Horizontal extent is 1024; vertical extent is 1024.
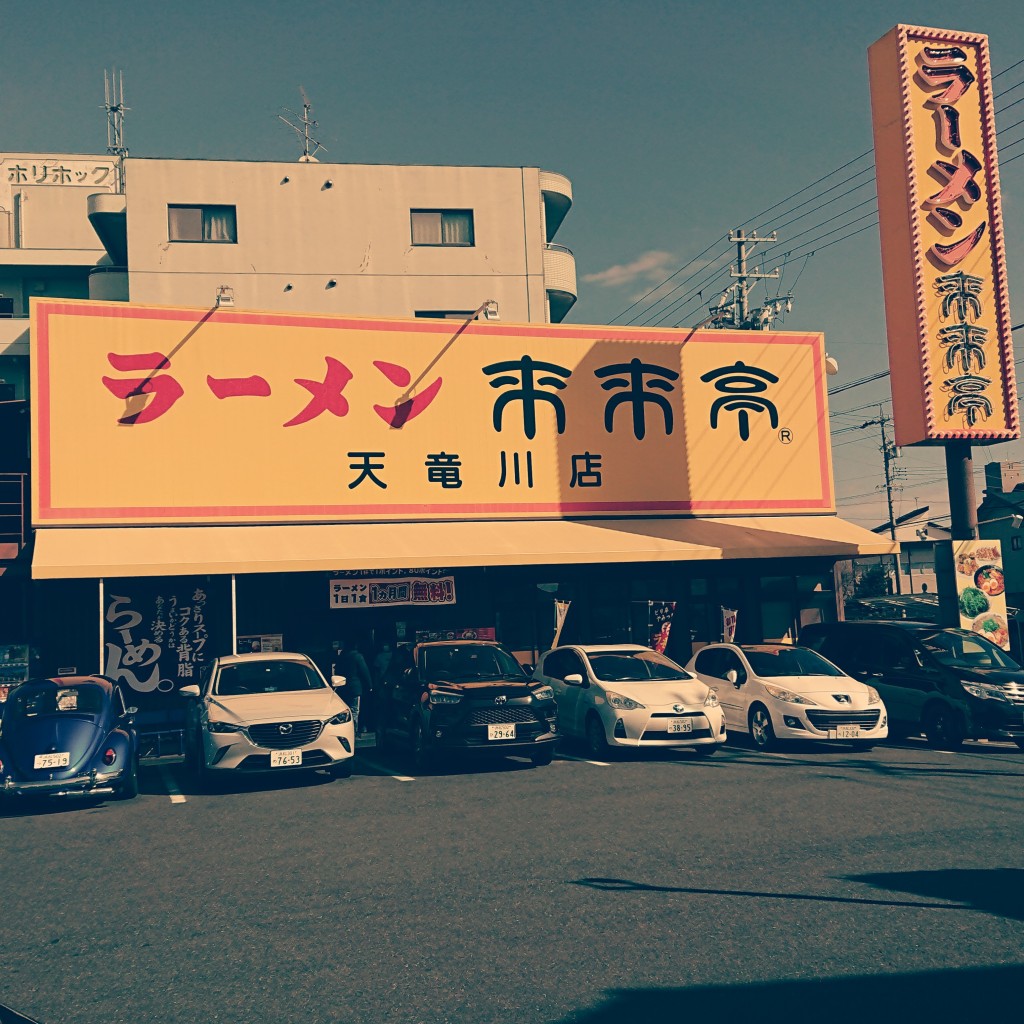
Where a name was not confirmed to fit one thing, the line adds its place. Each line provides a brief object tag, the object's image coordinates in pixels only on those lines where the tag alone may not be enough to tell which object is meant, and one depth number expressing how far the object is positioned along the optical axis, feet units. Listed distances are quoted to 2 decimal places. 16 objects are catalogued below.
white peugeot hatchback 50.47
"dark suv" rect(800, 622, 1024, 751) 51.24
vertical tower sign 66.85
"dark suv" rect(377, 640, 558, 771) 45.09
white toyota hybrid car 48.06
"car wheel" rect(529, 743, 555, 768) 46.26
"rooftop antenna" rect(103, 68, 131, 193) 163.02
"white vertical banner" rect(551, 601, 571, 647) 72.08
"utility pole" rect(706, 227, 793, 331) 162.09
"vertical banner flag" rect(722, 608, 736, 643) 75.72
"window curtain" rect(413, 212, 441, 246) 114.32
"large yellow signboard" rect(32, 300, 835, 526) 61.72
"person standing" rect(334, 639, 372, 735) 60.90
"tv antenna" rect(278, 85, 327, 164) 129.59
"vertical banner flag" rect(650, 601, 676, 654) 73.92
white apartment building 109.40
